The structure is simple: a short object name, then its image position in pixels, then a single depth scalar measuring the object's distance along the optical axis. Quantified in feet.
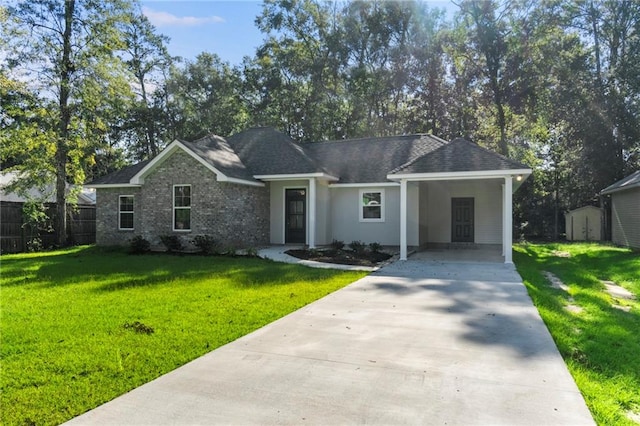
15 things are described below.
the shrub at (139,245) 48.67
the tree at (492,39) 81.25
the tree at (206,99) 101.04
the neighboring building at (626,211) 53.72
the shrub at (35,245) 55.95
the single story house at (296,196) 48.47
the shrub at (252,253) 43.52
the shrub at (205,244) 46.37
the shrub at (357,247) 45.32
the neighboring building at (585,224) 81.51
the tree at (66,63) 57.98
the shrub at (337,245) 48.42
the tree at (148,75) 99.55
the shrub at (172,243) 48.39
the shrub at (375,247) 45.03
